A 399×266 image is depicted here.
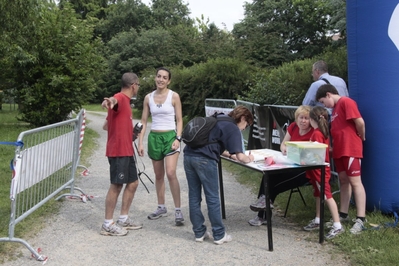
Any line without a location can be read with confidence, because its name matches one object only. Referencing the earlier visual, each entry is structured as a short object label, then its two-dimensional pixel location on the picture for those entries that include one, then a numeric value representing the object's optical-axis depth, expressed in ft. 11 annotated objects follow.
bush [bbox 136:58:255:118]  64.80
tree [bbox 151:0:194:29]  198.18
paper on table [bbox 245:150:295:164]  16.94
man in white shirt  22.43
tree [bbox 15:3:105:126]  58.34
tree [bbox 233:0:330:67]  128.22
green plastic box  15.85
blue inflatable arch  17.47
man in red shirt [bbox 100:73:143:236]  17.63
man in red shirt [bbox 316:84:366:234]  17.17
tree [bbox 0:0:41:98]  43.78
